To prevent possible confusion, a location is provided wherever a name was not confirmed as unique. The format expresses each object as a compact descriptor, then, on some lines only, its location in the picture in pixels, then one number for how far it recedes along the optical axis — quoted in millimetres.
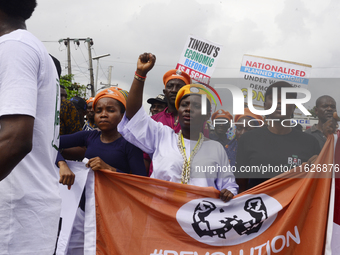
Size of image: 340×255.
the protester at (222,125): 4789
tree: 18395
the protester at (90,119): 5125
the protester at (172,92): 3736
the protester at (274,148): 3074
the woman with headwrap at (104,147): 3002
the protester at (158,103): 5228
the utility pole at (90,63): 31728
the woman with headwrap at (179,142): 2740
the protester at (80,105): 5297
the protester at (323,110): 4090
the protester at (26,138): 1194
